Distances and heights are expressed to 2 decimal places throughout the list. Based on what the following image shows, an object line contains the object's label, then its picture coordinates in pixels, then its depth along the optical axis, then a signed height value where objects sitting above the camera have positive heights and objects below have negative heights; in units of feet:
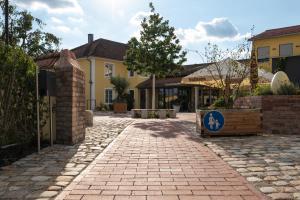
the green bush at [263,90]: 25.63 +1.36
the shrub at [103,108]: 66.25 -1.38
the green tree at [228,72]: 30.42 +4.13
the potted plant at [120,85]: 63.06 +4.97
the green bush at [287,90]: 24.44 +1.31
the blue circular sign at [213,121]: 22.17 -1.77
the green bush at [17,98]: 16.56 +0.45
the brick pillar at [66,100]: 18.74 +0.28
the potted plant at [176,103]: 64.94 -0.06
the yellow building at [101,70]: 70.84 +10.59
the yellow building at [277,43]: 70.58 +18.71
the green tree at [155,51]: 43.37 +10.00
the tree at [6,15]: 26.46 +10.68
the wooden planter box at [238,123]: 22.28 -1.99
